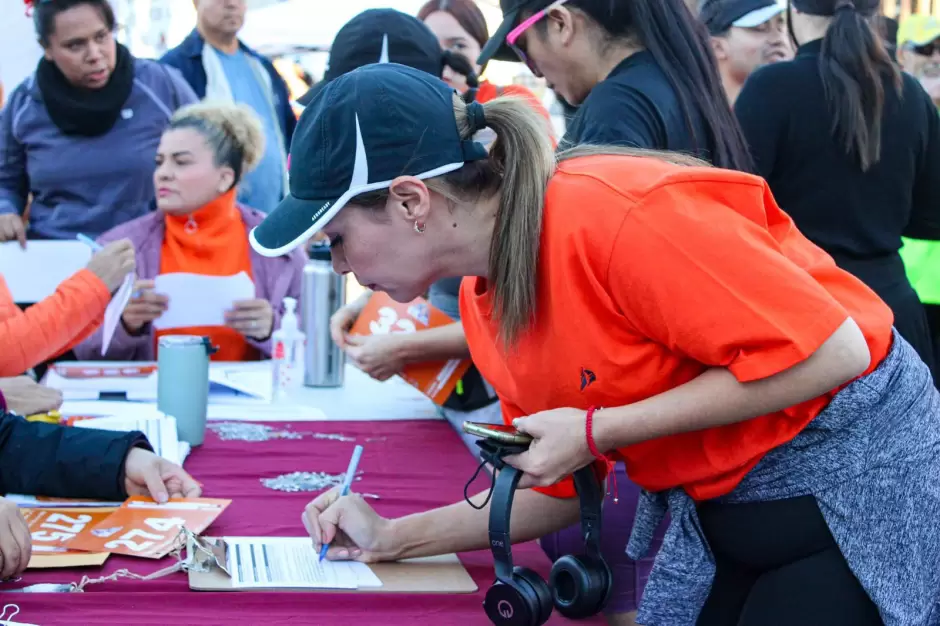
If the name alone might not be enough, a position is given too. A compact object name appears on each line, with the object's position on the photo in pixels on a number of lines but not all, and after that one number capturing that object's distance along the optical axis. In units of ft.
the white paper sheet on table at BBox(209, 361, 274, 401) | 7.66
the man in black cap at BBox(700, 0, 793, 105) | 10.03
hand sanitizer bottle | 7.88
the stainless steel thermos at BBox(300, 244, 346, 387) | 7.86
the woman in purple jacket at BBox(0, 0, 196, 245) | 10.18
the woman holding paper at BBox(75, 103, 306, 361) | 8.68
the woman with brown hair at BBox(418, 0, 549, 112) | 10.68
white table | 7.23
